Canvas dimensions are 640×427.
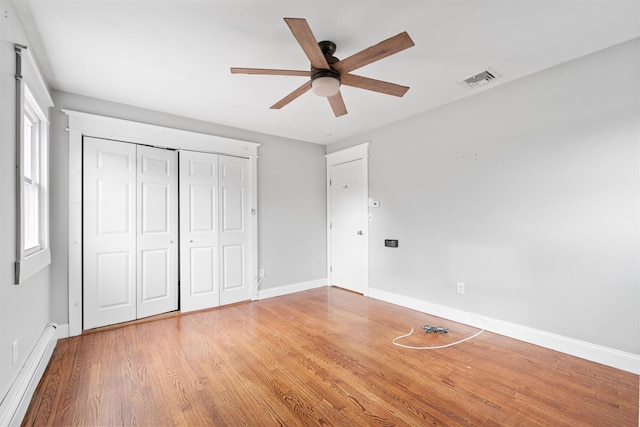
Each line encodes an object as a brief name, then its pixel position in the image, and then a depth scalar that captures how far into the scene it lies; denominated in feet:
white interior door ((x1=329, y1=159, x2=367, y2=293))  14.49
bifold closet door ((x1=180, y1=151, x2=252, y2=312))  11.93
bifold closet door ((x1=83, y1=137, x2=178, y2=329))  9.93
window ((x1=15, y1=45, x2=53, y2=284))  6.00
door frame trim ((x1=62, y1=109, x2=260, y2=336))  9.53
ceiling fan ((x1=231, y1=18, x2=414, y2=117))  5.26
